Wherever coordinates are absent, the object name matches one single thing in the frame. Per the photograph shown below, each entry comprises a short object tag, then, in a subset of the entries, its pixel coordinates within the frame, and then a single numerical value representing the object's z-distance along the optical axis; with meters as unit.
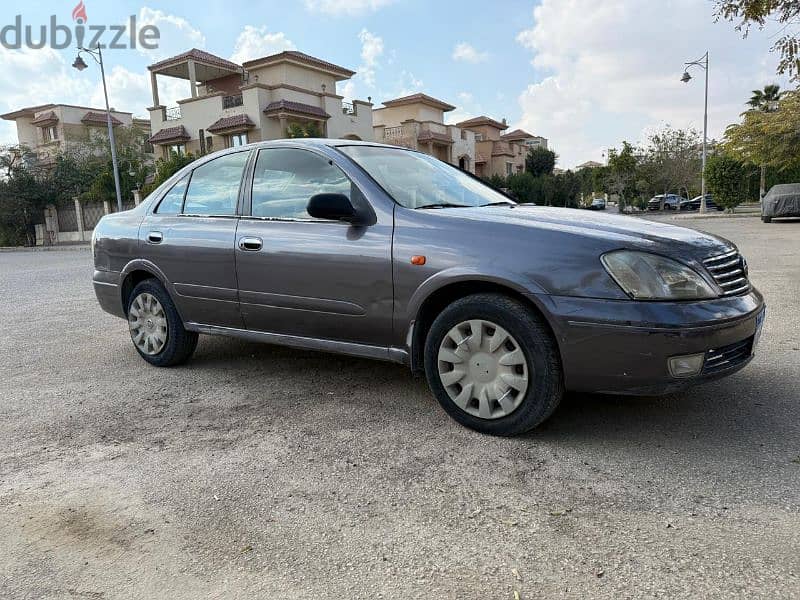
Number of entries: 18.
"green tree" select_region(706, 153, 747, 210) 29.14
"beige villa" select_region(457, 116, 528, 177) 52.94
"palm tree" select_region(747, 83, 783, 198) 43.51
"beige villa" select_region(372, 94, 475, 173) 40.62
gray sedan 2.97
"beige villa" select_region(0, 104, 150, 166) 45.47
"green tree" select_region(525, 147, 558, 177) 56.38
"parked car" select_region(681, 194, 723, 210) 44.53
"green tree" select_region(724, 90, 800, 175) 22.20
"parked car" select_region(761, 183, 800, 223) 20.06
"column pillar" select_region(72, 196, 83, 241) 31.11
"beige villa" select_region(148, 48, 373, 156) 31.41
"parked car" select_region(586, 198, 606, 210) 60.20
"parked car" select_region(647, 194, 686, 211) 45.69
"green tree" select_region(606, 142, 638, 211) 43.34
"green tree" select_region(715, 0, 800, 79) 9.38
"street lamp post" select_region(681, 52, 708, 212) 31.09
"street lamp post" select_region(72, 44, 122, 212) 25.56
